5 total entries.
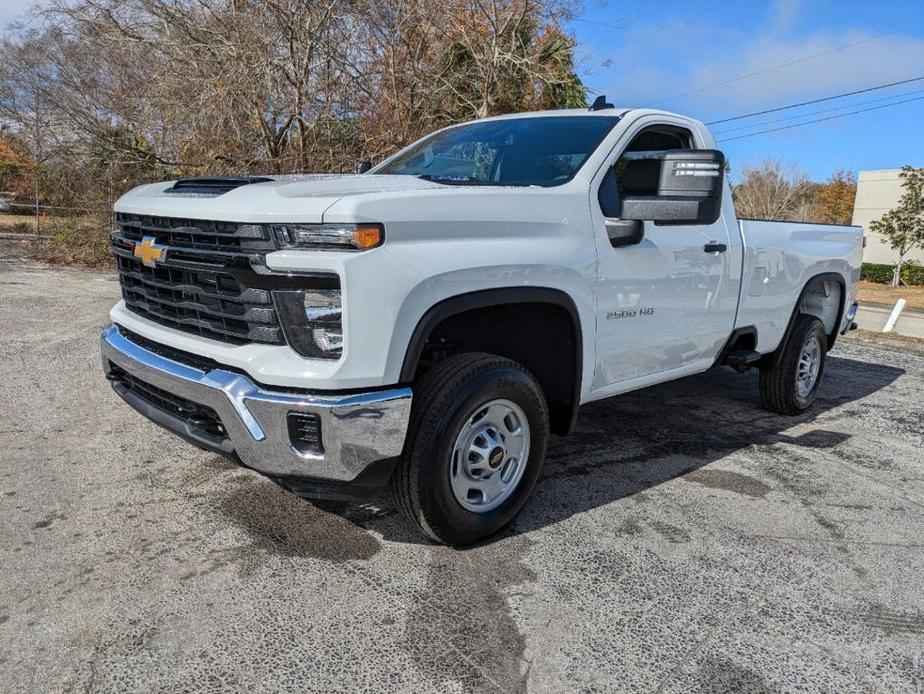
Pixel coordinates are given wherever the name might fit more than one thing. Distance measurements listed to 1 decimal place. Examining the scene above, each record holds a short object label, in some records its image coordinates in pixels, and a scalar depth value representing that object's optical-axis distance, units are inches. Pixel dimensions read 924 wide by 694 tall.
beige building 1306.6
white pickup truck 101.7
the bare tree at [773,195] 1531.7
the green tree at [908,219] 1034.1
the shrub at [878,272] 1240.2
